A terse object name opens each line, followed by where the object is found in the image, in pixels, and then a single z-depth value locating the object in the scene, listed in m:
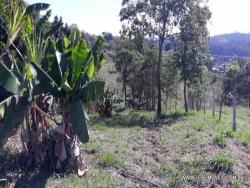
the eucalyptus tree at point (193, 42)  8.77
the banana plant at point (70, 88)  3.62
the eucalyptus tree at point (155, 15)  8.66
